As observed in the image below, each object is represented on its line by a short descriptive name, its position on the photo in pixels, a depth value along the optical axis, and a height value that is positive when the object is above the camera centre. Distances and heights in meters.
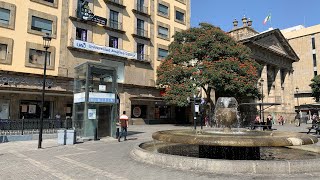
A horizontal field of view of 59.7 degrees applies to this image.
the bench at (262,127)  25.04 -1.57
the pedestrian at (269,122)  25.94 -1.11
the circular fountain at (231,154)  7.65 -1.41
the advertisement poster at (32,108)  26.25 +0.14
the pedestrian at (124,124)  17.32 -0.88
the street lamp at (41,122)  13.51 -0.65
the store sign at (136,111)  34.85 -0.13
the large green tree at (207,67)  29.78 +4.88
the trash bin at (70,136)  15.24 -1.44
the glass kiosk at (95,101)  16.95 +0.57
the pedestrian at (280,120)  46.17 -1.58
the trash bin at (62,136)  15.06 -1.43
